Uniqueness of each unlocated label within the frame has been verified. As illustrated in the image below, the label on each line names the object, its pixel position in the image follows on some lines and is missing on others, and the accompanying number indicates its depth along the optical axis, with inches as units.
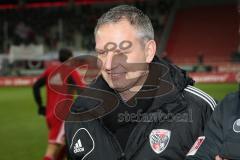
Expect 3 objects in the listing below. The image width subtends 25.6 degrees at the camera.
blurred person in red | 289.0
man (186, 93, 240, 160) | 88.9
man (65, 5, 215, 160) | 98.7
